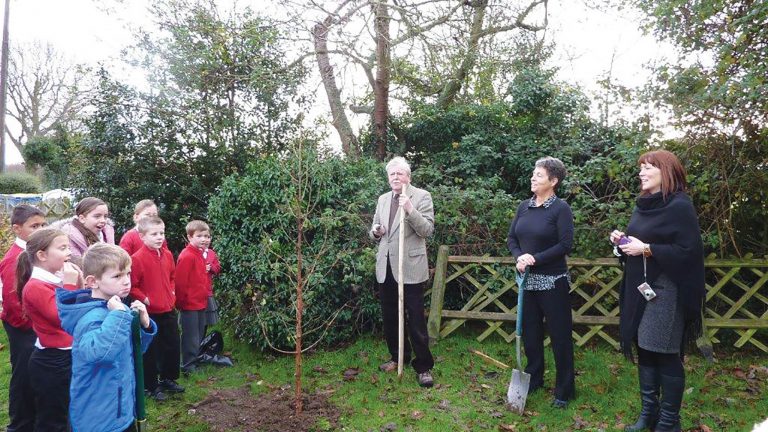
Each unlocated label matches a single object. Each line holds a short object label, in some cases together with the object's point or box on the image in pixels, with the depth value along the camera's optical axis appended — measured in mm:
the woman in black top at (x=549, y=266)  3794
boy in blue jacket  2613
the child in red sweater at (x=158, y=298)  4102
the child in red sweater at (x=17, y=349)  3385
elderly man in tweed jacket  4320
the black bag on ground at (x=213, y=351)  5184
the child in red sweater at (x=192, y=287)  4738
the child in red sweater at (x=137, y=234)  4363
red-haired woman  3197
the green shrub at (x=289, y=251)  5359
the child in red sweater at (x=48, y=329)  2988
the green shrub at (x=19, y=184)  21141
